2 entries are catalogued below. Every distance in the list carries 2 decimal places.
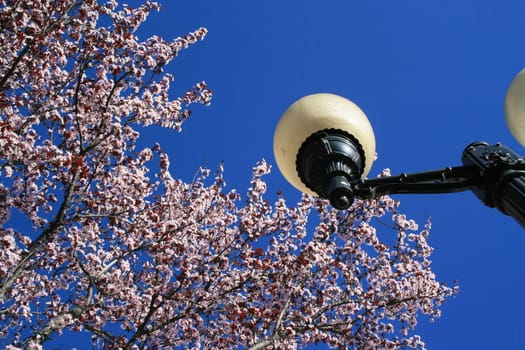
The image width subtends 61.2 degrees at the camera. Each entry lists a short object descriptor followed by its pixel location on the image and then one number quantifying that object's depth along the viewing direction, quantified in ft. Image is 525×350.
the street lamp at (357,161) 7.99
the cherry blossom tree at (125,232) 25.75
